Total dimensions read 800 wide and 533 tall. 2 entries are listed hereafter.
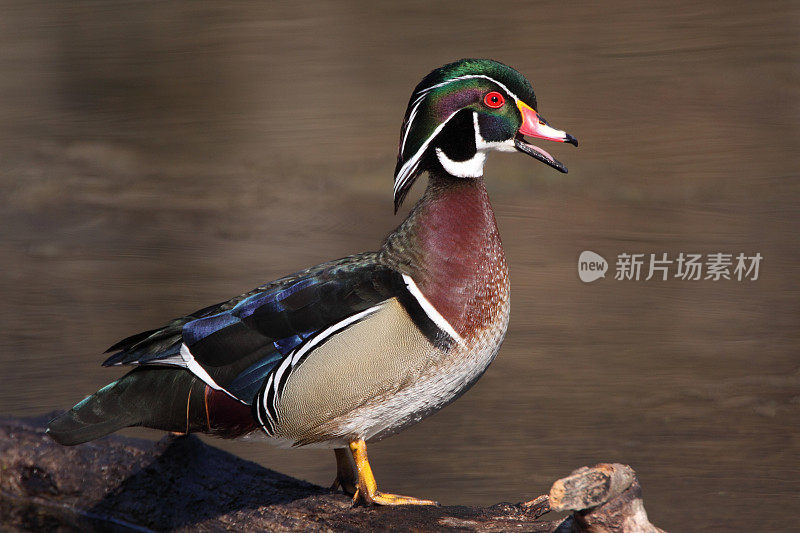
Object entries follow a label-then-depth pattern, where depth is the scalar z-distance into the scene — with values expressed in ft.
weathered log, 22.85
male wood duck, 22.90
